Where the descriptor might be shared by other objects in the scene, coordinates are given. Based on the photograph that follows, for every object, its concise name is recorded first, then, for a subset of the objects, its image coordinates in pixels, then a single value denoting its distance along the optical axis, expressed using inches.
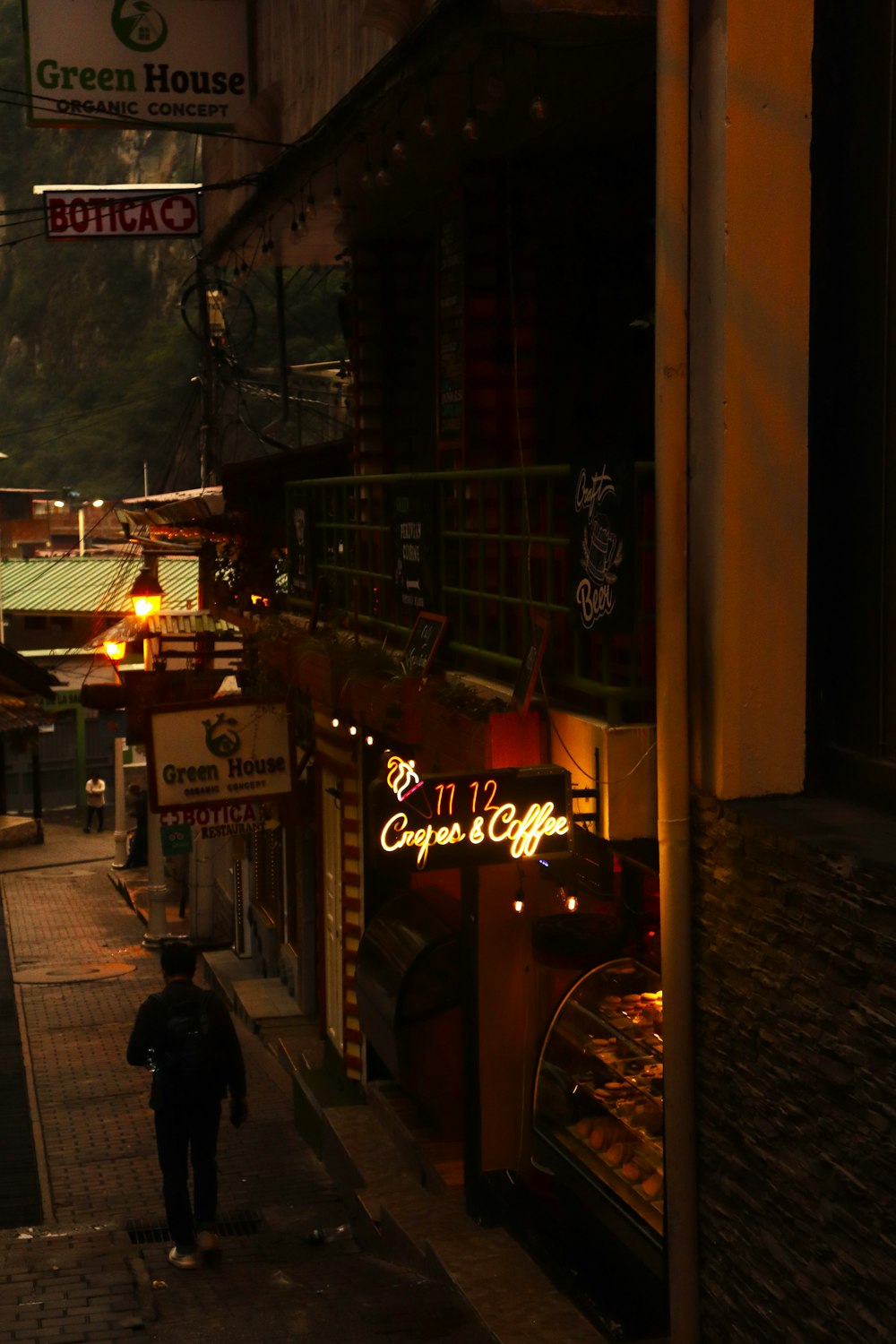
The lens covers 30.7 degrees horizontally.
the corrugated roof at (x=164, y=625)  788.2
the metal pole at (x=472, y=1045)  373.4
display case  300.8
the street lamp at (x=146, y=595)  844.0
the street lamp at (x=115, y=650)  901.8
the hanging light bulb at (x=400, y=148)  363.6
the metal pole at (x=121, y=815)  1138.7
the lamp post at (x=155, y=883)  856.9
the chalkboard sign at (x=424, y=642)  373.4
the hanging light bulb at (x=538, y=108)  304.0
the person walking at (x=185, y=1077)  369.4
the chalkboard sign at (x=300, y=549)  528.5
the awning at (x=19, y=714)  824.9
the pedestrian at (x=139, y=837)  1083.1
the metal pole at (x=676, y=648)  247.6
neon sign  281.7
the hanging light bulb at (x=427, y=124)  331.9
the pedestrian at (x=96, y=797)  1371.8
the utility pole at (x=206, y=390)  727.7
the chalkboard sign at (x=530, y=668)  302.2
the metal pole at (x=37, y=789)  1366.9
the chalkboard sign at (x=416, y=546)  382.6
